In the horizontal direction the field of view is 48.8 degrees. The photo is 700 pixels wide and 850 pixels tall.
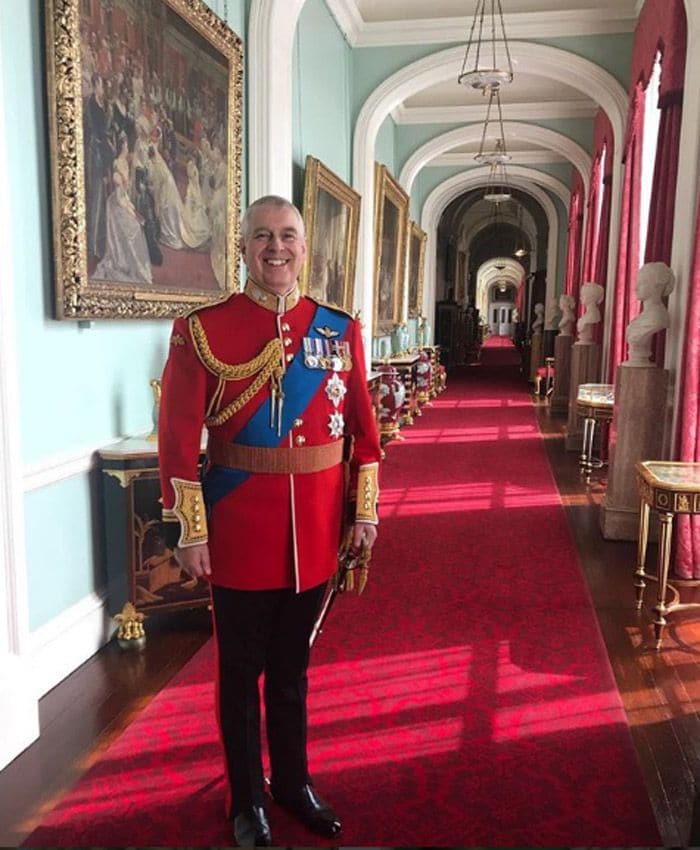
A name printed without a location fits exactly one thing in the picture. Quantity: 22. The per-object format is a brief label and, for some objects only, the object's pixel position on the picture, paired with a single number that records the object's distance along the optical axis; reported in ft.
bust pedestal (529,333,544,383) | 60.54
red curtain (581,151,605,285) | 39.70
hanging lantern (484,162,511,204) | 54.19
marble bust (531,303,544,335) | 62.61
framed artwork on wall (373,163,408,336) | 36.60
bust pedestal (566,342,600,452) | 32.65
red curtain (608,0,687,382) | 19.93
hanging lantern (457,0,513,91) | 29.84
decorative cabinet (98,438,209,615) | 12.87
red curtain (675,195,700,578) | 16.52
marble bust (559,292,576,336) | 41.39
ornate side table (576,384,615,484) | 23.89
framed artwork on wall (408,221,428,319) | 53.31
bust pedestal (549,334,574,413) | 44.34
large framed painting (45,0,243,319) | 11.55
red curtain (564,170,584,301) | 50.80
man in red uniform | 7.27
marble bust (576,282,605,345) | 32.01
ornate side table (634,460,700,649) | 13.12
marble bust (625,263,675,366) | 18.26
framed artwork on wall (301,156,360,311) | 24.12
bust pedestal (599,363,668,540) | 18.75
